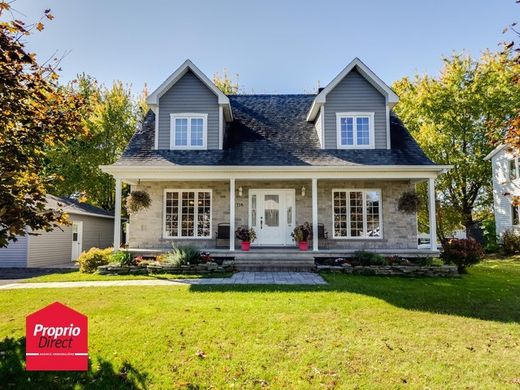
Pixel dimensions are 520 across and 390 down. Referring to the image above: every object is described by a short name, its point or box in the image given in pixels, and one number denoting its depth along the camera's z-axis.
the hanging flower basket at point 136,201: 12.56
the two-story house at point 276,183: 13.34
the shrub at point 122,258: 11.20
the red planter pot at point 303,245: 12.16
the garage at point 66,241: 15.18
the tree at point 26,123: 3.92
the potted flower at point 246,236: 12.30
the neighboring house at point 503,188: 20.72
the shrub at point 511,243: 19.06
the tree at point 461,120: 22.25
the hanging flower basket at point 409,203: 12.51
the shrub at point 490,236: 21.15
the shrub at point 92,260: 11.61
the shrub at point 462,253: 10.91
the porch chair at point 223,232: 12.83
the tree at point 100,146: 25.19
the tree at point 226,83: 28.55
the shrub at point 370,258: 10.96
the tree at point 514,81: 4.44
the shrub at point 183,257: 10.84
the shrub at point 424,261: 11.22
